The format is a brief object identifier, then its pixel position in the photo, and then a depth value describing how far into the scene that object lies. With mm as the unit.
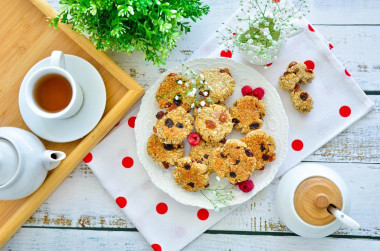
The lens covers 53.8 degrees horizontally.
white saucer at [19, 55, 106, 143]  1263
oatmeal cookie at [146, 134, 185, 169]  1302
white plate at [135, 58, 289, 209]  1312
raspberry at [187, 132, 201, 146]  1300
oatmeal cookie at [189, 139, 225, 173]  1309
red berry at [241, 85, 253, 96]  1331
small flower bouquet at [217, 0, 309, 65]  1221
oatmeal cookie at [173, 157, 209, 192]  1275
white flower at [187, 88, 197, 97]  1243
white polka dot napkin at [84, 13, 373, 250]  1371
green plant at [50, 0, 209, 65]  1047
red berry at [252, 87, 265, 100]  1322
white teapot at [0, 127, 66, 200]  1099
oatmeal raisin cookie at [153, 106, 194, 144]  1273
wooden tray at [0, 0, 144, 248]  1305
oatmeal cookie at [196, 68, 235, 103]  1302
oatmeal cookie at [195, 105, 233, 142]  1280
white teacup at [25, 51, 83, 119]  1106
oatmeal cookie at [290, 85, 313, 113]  1327
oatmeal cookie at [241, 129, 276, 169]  1284
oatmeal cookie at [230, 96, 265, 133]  1308
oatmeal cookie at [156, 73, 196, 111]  1312
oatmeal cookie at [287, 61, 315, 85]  1331
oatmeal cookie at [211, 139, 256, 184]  1264
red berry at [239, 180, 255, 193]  1284
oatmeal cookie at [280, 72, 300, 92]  1328
